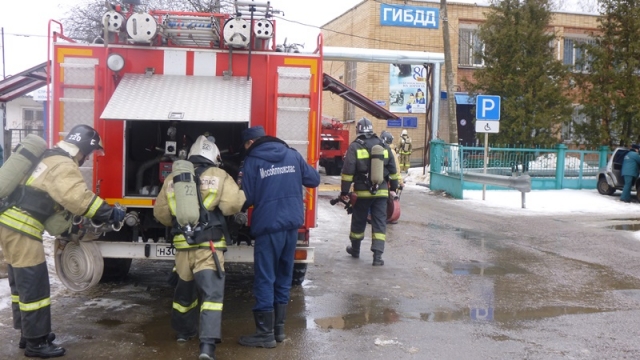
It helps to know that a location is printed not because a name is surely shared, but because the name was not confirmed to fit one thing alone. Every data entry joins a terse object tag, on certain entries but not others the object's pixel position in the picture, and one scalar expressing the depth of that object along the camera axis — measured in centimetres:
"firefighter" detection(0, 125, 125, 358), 498
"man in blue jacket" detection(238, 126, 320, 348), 544
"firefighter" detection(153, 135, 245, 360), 513
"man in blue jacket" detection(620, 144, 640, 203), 1655
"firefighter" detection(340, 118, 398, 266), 868
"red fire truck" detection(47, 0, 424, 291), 607
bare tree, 2357
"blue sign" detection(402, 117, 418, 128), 3028
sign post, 1573
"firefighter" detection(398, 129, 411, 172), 2488
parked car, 1742
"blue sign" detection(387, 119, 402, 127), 2992
